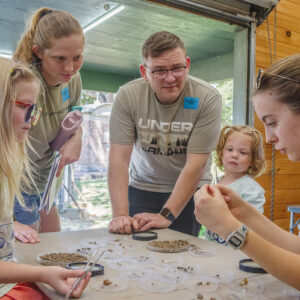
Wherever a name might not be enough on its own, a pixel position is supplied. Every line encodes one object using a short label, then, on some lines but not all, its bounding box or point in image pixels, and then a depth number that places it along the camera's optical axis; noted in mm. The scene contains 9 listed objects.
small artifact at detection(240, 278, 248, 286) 905
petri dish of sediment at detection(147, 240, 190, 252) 1209
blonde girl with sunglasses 870
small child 1945
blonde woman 1491
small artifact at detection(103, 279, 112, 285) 884
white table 830
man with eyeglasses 1683
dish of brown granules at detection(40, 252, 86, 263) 1049
